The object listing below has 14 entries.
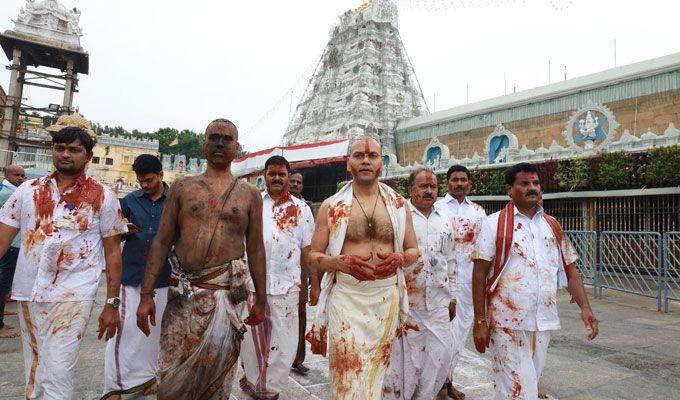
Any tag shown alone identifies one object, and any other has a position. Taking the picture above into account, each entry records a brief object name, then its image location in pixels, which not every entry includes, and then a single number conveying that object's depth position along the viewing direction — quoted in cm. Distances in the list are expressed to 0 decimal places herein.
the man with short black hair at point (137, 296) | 328
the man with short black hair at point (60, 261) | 256
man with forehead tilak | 252
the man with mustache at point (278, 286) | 346
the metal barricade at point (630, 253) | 773
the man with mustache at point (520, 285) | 273
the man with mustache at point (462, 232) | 425
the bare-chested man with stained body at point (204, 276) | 243
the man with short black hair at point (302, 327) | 400
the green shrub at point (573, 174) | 1172
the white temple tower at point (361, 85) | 2949
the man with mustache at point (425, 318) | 335
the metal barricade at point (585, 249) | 876
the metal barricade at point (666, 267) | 719
